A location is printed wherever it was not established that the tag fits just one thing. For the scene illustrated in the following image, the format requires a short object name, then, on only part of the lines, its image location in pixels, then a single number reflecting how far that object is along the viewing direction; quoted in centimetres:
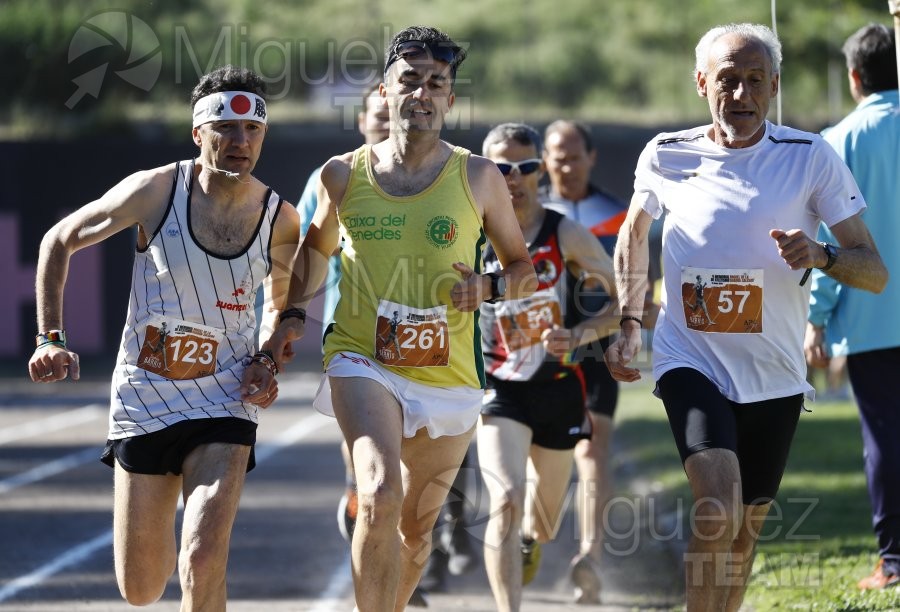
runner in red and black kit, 1315
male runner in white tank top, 1040
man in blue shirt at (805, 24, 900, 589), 1337
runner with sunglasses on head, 1036
